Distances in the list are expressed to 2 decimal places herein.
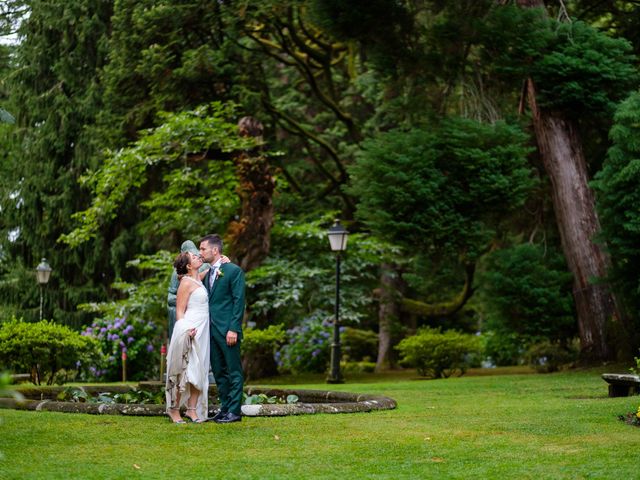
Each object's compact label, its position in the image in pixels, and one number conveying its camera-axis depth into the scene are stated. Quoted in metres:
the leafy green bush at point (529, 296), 19.84
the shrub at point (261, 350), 21.19
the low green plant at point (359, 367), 27.50
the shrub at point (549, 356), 19.80
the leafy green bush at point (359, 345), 30.03
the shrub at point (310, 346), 23.22
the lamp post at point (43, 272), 24.73
